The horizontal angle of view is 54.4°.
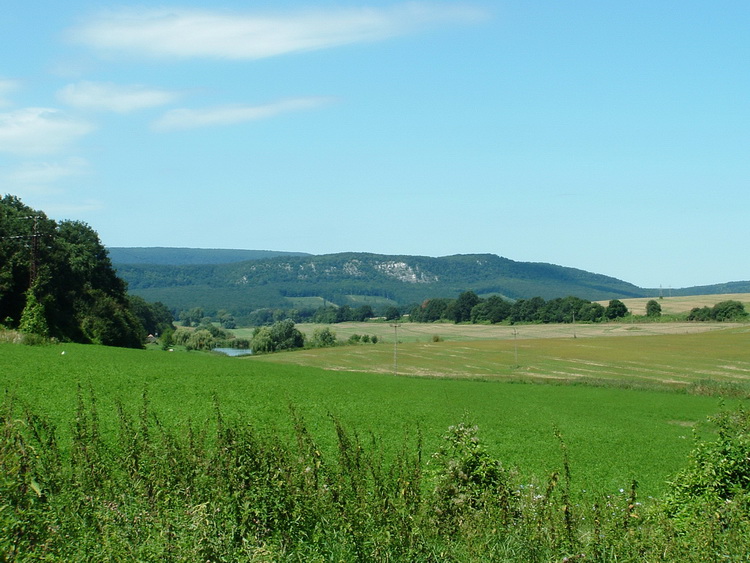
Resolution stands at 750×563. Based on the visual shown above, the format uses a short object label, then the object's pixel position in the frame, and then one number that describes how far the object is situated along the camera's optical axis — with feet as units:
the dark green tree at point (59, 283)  176.86
